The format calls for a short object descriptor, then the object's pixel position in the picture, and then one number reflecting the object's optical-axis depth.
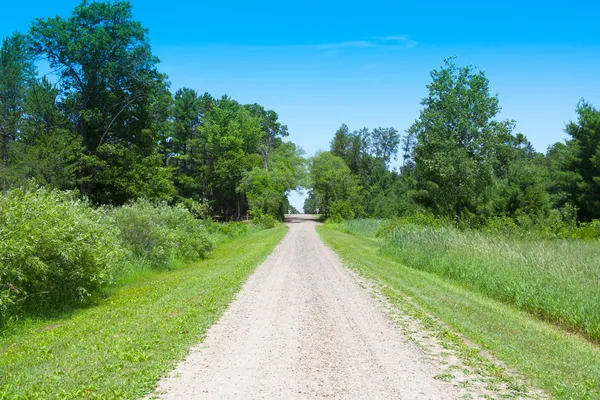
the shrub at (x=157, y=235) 19.19
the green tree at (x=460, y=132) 40.75
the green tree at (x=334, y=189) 65.25
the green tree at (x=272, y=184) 57.81
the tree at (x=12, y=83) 33.53
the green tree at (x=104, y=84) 32.88
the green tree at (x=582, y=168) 46.91
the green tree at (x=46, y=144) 29.95
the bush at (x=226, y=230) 37.22
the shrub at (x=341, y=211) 64.31
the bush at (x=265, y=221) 52.82
